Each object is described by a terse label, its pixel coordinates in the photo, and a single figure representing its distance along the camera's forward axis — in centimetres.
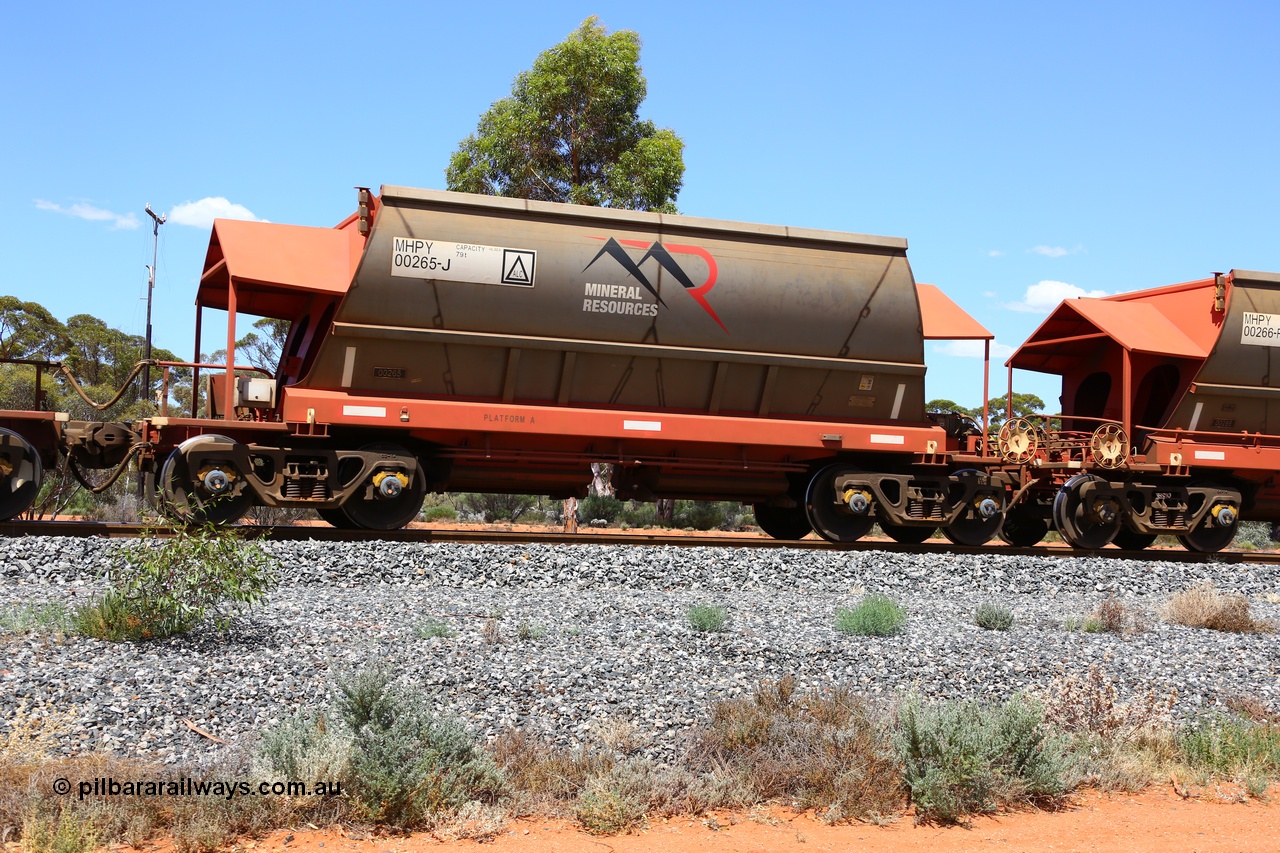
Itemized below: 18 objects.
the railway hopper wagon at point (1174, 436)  1416
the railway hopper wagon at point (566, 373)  1141
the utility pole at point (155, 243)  3284
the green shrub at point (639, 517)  2369
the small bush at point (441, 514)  2297
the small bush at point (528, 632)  732
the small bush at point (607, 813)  492
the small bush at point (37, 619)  687
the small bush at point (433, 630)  721
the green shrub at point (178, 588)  685
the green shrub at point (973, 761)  534
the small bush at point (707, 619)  770
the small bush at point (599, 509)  2347
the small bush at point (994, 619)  864
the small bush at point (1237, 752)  582
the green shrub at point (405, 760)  489
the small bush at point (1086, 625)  872
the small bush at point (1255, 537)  2423
